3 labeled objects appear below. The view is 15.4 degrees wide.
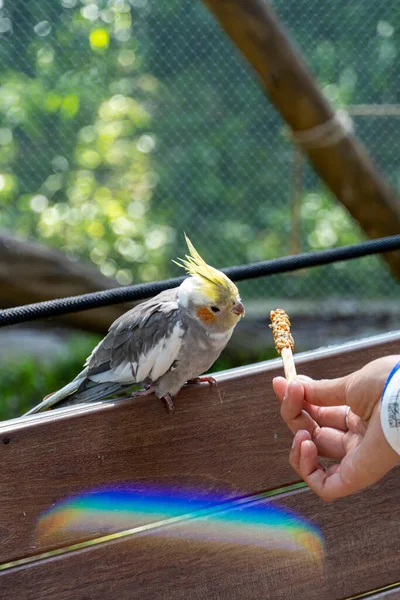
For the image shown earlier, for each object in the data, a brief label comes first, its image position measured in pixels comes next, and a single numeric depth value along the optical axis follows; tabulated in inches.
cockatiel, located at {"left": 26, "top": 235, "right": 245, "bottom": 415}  47.6
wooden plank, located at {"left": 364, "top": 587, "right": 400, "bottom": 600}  45.6
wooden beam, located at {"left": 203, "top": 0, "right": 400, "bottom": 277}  67.7
